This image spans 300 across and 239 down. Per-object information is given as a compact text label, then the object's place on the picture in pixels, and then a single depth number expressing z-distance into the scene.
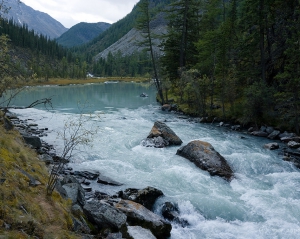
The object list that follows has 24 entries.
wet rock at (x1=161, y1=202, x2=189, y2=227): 10.88
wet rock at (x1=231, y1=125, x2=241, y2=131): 27.80
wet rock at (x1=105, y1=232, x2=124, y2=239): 7.97
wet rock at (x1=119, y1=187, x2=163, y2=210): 11.70
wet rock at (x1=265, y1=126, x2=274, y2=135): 25.06
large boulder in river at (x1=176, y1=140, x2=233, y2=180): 15.71
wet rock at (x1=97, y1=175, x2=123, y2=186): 13.70
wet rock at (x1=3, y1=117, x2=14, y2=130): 14.81
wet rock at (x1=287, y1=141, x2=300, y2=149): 21.10
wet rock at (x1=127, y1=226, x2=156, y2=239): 8.32
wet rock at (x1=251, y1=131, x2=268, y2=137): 24.88
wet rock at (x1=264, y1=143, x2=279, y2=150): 20.78
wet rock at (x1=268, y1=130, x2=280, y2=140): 24.00
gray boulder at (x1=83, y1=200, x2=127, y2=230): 8.52
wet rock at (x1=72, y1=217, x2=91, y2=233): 7.64
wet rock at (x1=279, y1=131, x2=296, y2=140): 23.05
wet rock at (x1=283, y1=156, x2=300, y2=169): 17.67
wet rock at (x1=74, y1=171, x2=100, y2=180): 14.43
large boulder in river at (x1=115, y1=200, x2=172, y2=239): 9.41
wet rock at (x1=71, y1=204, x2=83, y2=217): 8.62
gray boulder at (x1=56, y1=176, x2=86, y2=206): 9.47
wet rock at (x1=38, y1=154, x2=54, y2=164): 14.50
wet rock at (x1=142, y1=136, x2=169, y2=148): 21.00
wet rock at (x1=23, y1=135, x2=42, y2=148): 16.94
